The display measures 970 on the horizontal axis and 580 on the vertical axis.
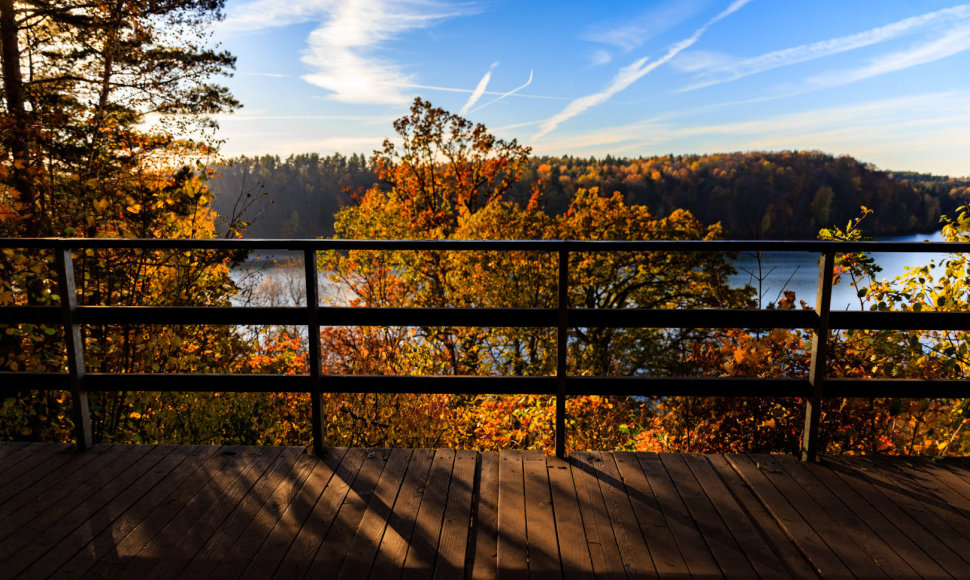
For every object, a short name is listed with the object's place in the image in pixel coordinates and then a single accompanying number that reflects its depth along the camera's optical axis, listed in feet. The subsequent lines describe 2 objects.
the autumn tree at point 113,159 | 19.06
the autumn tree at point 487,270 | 49.16
